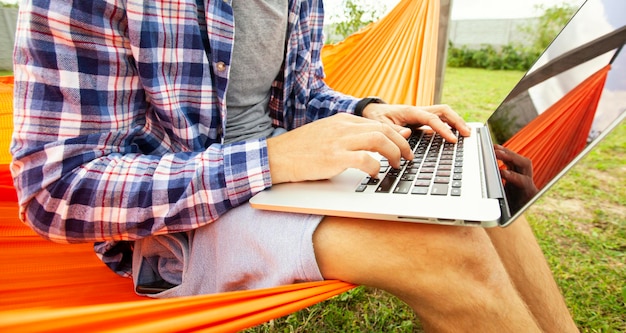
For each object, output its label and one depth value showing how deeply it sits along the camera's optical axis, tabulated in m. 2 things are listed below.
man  0.52
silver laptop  0.51
